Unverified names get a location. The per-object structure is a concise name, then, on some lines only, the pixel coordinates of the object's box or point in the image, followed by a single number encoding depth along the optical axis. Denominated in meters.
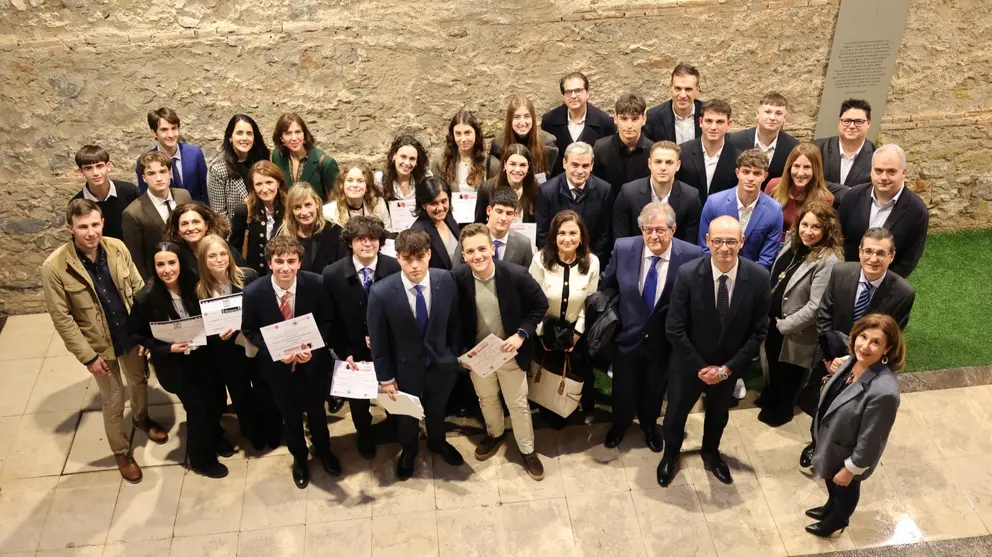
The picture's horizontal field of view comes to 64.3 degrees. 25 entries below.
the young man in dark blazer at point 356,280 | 4.80
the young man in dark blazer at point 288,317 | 4.62
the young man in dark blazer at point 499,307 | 4.59
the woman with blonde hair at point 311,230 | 5.05
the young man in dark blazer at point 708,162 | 5.86
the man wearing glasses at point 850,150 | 5.72
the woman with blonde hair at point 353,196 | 5.43
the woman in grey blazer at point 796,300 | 4.95
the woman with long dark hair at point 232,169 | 5.84
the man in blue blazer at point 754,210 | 5.25
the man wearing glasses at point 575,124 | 6.25
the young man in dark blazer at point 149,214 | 5.35
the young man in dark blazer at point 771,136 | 5.81
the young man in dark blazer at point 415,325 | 4.53
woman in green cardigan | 5.96
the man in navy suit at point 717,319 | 4.52
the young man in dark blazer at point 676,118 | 6.16
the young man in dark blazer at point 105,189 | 5.30
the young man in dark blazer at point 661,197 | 5.34
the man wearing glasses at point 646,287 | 4.71
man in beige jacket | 4.73
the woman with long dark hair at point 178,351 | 4.69
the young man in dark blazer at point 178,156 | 5.75
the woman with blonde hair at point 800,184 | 5.33
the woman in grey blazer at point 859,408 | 4.02
